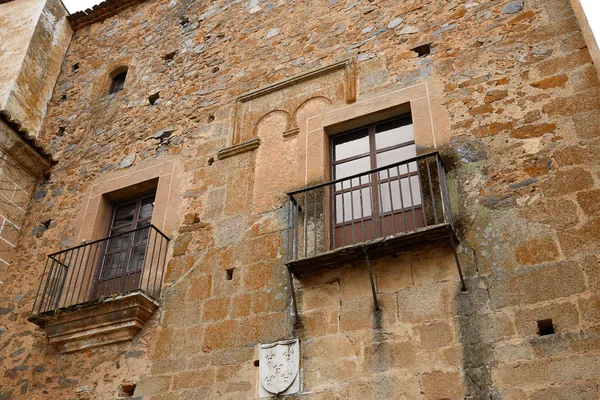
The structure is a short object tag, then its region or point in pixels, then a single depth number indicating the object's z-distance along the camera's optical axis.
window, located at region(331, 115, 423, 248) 5.64
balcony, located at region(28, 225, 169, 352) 6.27
